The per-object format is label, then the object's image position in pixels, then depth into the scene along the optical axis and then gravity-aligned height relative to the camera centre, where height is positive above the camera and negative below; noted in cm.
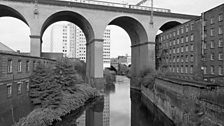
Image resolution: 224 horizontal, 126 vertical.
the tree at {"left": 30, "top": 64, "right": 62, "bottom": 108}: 1661 -240
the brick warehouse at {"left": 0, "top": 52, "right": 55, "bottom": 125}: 1302 -184
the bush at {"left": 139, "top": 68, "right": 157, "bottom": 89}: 2807 -226
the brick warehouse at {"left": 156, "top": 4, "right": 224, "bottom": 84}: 2709 +271
